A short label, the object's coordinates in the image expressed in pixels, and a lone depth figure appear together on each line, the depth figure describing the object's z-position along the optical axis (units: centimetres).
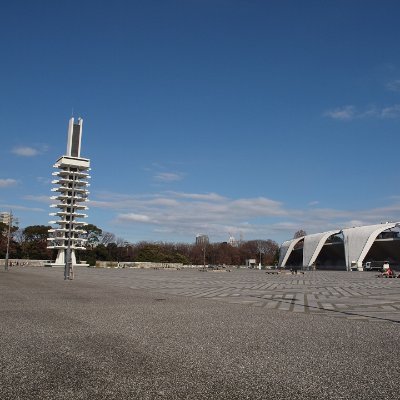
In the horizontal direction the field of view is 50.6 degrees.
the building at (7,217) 4895
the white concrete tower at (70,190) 7718
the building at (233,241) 18072
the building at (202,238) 16308
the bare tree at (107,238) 12230
